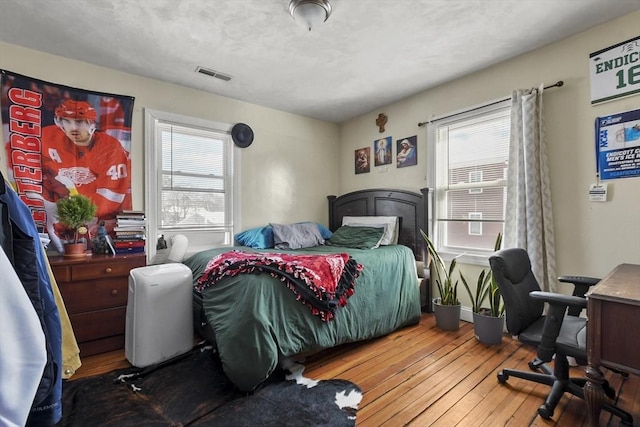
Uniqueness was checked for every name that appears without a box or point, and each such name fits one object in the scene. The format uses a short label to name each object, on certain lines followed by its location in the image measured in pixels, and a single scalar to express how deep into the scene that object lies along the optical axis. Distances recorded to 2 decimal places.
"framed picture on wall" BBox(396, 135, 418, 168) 3.56
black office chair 1.51
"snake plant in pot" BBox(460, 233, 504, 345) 2.51
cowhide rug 1.60
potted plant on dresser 2.43
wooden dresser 2.28
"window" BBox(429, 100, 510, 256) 2.92
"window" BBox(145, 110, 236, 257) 3.09
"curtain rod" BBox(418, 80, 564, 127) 2.44
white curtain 2.47
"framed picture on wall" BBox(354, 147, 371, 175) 4.13
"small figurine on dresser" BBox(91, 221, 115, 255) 2.61
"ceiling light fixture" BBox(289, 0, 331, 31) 1.92
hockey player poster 2.42
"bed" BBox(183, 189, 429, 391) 1.79
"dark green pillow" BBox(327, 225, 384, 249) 3.22
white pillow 3.45
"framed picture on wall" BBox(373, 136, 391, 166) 3.85
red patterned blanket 2.01
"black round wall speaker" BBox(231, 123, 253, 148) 3.57
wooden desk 1.17
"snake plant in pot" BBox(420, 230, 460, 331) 2.84
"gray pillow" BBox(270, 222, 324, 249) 3.34
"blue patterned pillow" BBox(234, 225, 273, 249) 3.35
